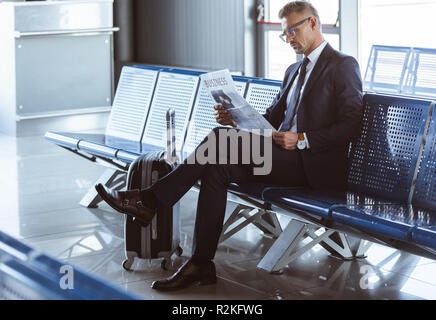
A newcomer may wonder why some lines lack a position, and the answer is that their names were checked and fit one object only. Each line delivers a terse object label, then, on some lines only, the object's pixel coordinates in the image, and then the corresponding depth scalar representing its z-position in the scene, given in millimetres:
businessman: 3721
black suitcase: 4004
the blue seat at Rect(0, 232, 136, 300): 1772
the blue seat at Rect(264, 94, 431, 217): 3674
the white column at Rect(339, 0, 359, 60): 7328
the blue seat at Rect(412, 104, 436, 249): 3582
